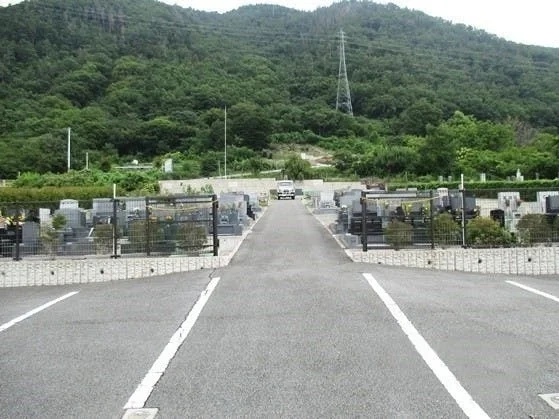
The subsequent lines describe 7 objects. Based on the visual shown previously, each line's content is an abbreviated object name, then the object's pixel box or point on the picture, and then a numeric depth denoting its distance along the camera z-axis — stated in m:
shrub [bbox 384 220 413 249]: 12.43
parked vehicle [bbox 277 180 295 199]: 51.69
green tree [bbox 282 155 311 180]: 71.75
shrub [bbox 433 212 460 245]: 12.59
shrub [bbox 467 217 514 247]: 12.61
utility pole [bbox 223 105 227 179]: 74.41
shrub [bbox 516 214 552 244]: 12.52
